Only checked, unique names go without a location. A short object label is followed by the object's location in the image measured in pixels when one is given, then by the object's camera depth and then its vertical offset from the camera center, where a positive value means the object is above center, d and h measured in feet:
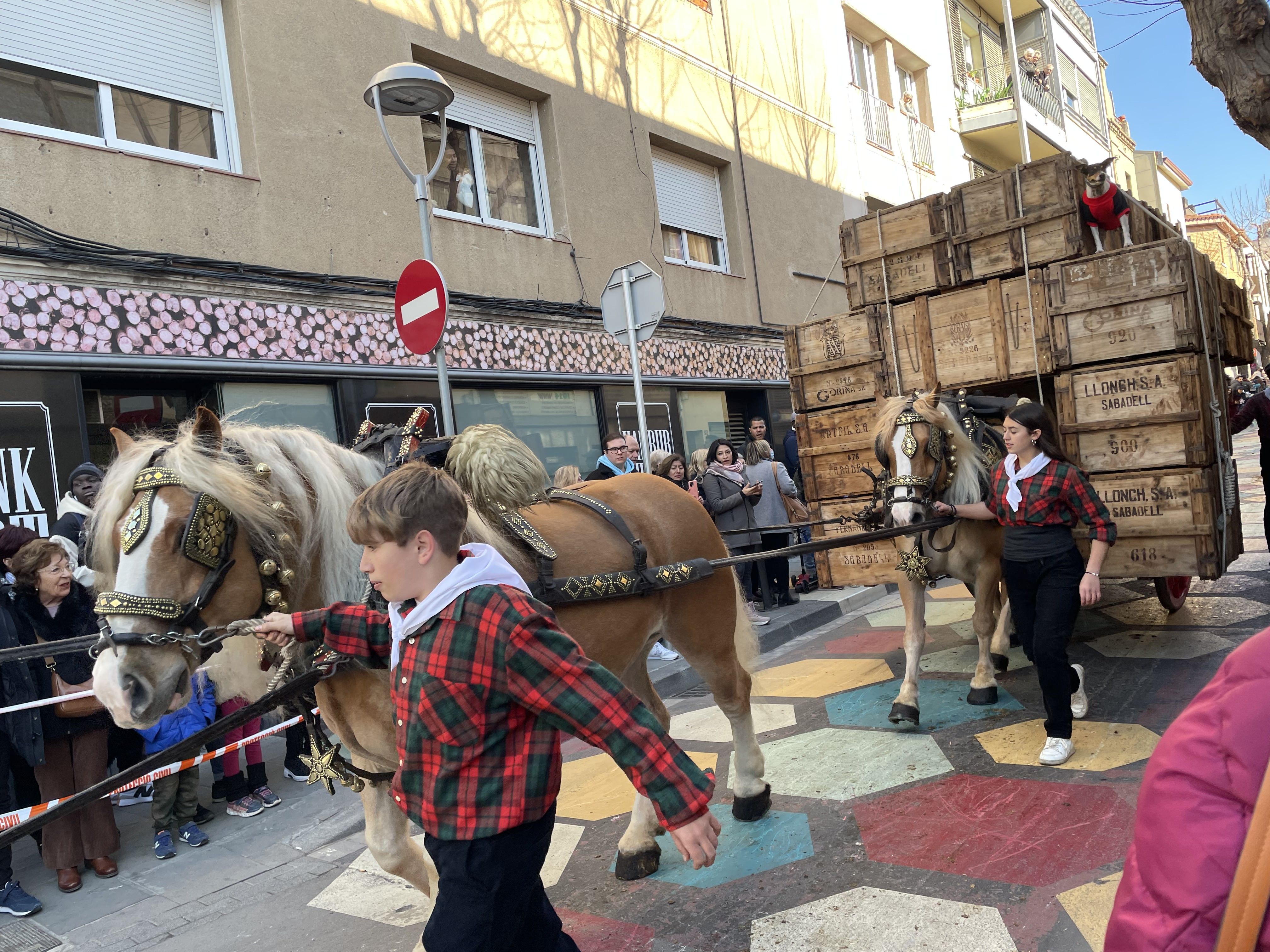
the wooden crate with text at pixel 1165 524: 14.47 -2.09
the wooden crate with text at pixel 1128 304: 14.20 +1.86
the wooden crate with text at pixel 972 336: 16.31 +1.92
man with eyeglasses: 22.52 +0.50
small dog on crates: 16.30 +4.10
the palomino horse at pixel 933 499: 14.73 -1.18
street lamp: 16.74 +8.50
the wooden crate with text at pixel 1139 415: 14.40 -0.10
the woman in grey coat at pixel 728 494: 26.32 -1.07
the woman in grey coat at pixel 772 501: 27.63 -1.50
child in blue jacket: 14.24 -4.37
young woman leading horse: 12.40 -1.94
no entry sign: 15.79 +3.72
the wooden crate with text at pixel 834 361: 18.37 +1.92
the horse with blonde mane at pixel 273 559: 6.94 -0.44
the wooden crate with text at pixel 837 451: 18.38 -0.10
